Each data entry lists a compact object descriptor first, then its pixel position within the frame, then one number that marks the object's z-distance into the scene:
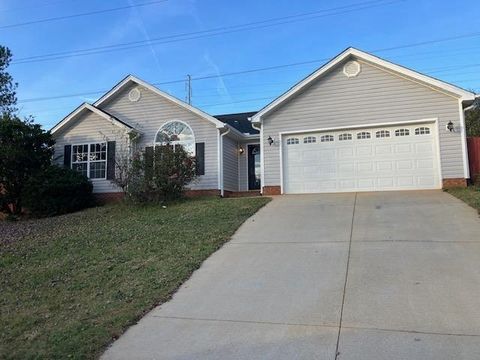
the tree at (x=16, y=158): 15.80
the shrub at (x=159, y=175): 14.75
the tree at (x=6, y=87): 26.41
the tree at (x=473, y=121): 28.10
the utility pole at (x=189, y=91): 34.54
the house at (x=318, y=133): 14.94
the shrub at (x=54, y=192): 15.74
